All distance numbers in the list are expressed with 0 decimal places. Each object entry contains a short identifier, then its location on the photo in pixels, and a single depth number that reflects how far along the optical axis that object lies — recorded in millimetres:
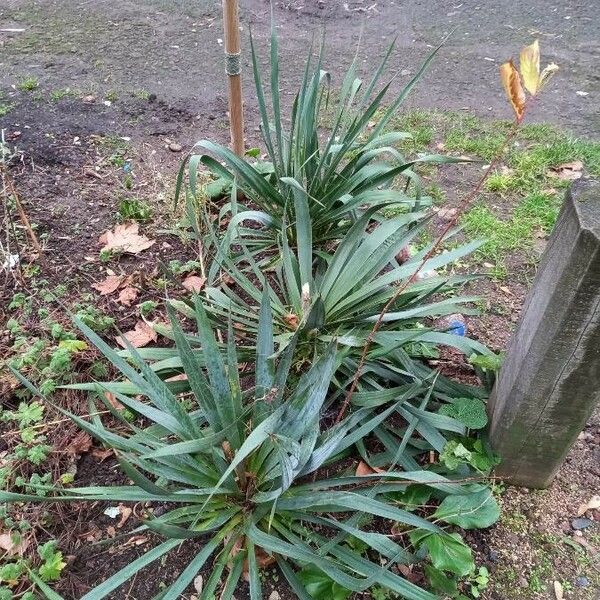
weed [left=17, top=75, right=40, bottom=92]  3432
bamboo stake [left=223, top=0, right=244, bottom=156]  2258
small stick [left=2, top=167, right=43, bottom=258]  2086
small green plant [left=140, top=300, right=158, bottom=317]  2164
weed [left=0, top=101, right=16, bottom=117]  3170
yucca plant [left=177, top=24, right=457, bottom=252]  2154
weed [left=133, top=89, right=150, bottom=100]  3451
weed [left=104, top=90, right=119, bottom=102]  3400
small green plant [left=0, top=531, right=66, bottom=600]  1495
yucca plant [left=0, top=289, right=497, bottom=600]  1341
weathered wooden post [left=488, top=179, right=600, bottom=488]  1236
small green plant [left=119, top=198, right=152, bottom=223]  2555
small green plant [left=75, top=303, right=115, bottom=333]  2054
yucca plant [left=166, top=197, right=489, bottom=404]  1779
